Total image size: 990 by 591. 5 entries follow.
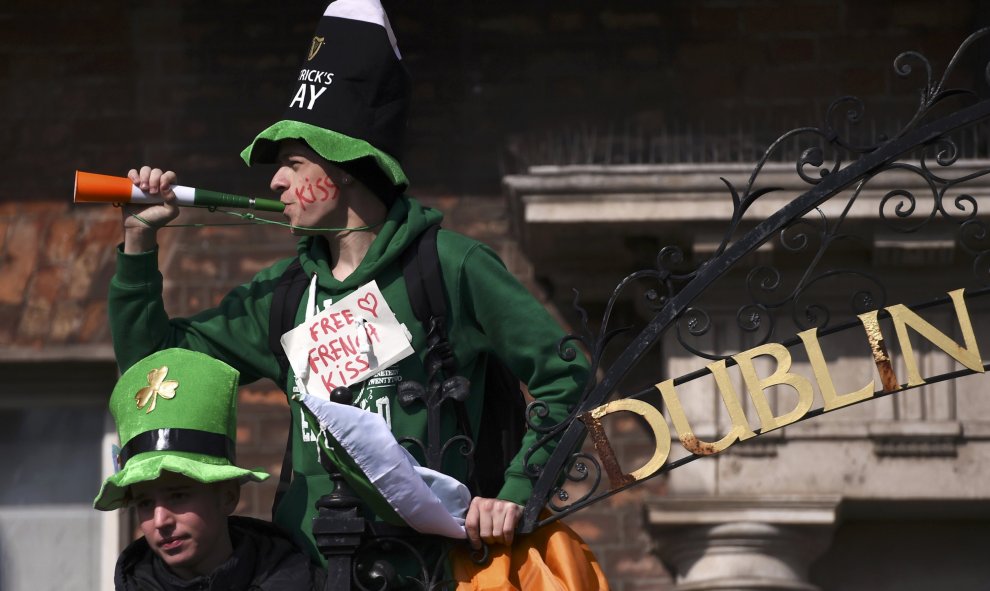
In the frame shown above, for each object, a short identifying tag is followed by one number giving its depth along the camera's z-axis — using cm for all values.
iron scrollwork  1046
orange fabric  1035
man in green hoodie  1088
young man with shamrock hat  1038
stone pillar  1629
